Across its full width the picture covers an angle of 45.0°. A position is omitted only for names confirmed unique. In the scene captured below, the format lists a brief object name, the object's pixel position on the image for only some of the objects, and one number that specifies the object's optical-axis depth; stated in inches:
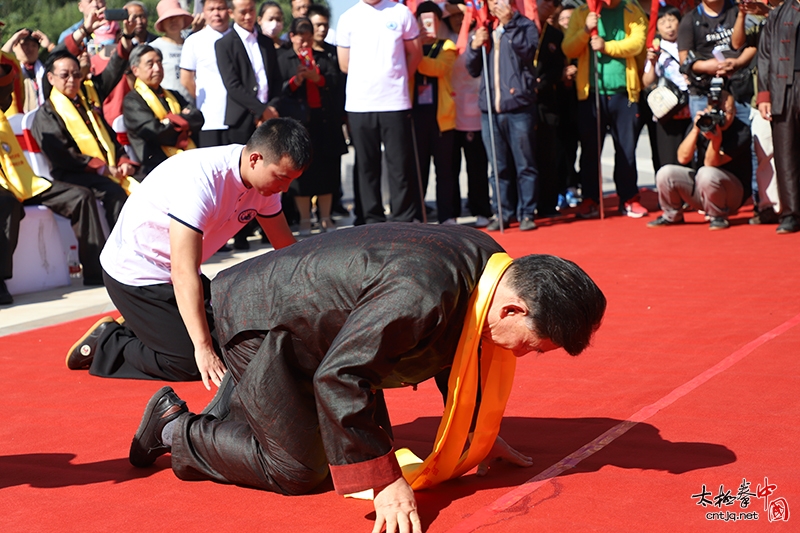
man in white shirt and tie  290.7
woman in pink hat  319.3
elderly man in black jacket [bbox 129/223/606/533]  90.0
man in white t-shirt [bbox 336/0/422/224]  301.1
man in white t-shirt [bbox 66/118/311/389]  135.0
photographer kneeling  278.2
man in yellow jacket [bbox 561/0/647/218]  319.0
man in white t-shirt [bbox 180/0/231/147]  295.4
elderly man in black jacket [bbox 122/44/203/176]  277.6
